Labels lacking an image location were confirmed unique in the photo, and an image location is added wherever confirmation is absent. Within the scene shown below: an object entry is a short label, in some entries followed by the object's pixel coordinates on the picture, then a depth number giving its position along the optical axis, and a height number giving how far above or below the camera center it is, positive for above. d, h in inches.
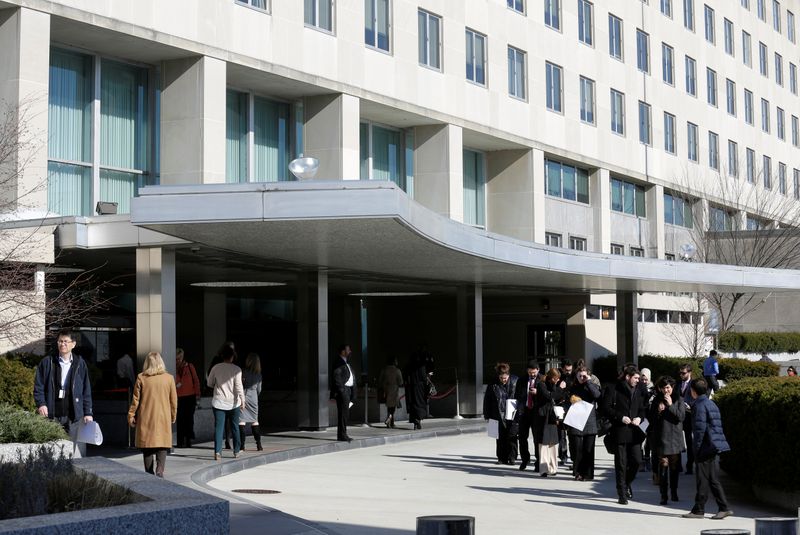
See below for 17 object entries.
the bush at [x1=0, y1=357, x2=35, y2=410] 729.0 -31.4
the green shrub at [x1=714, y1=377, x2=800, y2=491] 625.0 -57.1
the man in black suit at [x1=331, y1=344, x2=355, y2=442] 906.7 -42.4
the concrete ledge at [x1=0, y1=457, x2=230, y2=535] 313.6 -49.2
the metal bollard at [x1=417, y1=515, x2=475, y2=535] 310.8 -49.9
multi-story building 824.9 +186.7
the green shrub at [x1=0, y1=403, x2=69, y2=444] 569.0 -44.8
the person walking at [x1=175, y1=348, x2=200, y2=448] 842.2 -44.0
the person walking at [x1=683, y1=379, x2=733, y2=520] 603.8 -61.1
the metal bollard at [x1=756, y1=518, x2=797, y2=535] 292.2 -48.0
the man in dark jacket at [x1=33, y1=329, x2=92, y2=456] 611.5 -27.7
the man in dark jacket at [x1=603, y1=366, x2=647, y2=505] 665.0 -54.0
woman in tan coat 594.5 -37.5
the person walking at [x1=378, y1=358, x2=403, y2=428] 1081.4 -50.2
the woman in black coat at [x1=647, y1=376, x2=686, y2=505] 656.4 -59.1
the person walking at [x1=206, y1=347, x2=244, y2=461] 765.3 -35.8
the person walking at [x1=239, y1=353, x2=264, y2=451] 841.5 -41.8
